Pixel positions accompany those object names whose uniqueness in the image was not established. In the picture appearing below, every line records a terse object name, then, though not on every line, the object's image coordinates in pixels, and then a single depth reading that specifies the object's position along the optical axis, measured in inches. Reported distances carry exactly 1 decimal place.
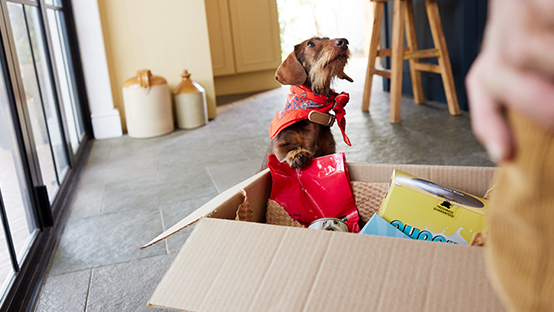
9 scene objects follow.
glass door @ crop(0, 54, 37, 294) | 50.9
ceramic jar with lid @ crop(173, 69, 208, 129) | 147.0
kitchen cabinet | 208.7
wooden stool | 128.1
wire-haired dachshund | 50.3
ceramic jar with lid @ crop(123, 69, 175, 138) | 136.9
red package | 45.3
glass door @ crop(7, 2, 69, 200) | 75.0
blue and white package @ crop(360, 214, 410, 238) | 37.8
